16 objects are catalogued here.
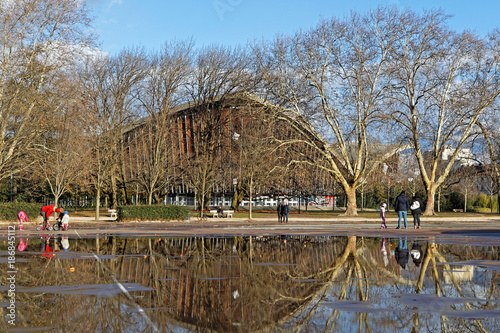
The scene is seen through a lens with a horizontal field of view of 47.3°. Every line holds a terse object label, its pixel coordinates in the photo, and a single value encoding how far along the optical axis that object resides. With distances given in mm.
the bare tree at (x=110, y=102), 47219
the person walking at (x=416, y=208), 30953
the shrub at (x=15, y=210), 35844
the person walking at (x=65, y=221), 28673
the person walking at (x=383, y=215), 31480
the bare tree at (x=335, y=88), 45469
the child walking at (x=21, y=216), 29244
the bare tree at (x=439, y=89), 45688
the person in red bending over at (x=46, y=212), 28328
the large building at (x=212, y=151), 47594
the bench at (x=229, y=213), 45744
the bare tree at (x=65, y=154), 40250
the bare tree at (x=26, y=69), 35125
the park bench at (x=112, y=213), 44938
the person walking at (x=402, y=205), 30188
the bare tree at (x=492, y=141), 48719
